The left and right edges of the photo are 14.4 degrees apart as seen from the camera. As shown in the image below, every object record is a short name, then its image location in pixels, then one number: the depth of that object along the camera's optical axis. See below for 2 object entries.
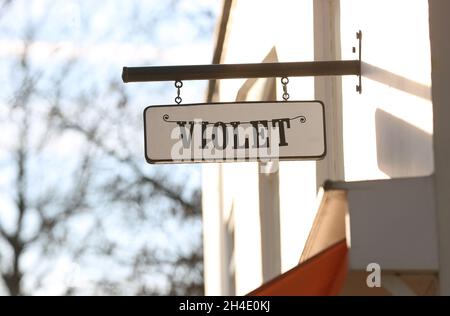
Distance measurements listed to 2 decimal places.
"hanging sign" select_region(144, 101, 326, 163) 9.01
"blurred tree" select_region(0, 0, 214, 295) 29.14
